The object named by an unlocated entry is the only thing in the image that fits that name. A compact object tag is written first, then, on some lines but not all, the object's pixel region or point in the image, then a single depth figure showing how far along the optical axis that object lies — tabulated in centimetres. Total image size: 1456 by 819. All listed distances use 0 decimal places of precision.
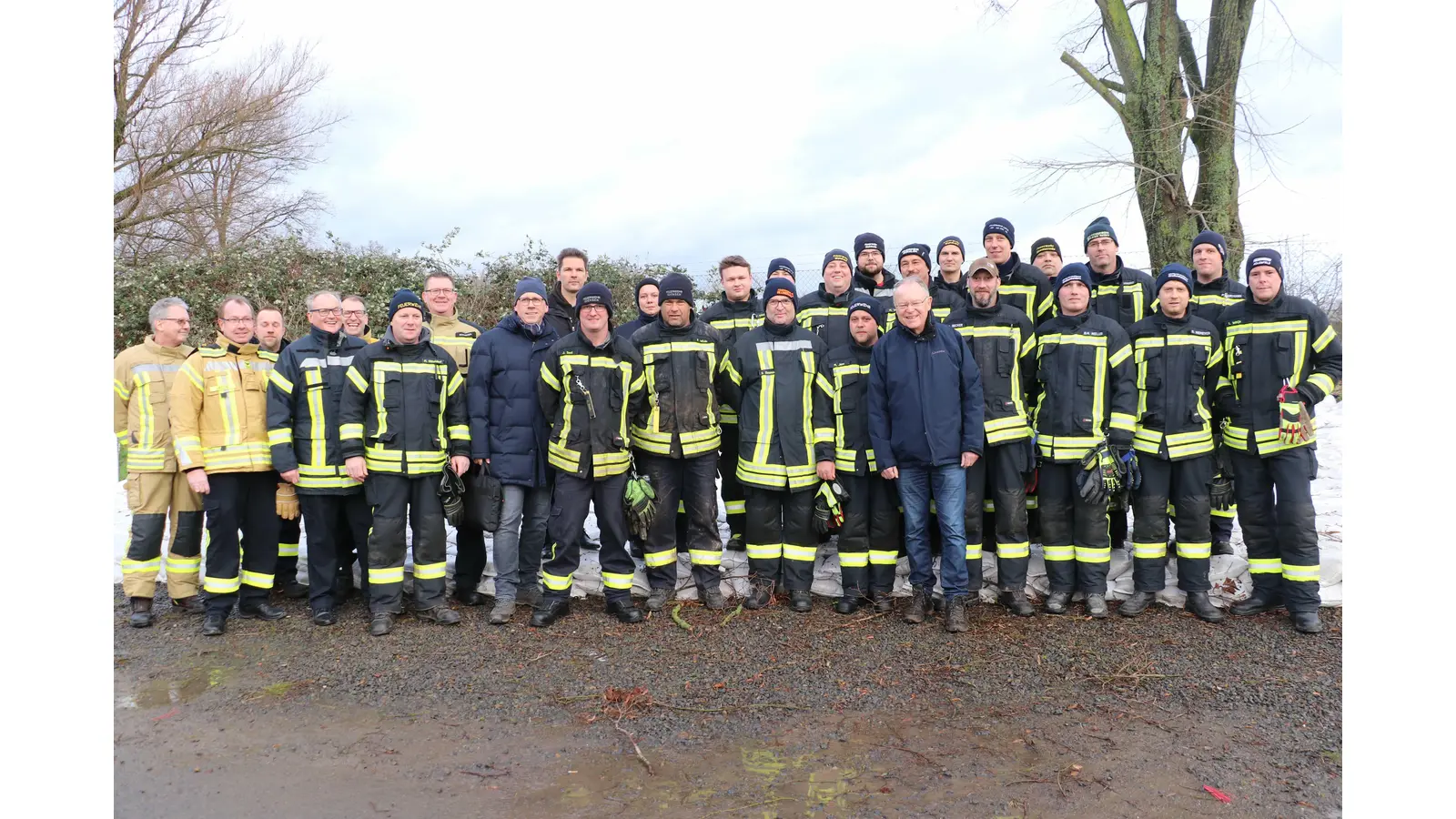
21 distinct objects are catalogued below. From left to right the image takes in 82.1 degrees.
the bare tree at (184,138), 1700
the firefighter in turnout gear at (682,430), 582
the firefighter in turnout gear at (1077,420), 562
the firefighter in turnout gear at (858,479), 589
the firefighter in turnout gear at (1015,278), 647
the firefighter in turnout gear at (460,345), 610
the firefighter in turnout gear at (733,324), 668
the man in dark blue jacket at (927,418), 553
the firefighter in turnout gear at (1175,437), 563
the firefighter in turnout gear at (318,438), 572
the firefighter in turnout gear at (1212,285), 613
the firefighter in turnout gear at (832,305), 642
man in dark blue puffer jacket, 575
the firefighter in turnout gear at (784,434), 588
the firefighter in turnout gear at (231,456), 571
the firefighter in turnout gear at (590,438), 562
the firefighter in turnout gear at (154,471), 589
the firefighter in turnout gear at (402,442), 557
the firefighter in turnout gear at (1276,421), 542
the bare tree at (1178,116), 1037
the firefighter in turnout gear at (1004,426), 571
